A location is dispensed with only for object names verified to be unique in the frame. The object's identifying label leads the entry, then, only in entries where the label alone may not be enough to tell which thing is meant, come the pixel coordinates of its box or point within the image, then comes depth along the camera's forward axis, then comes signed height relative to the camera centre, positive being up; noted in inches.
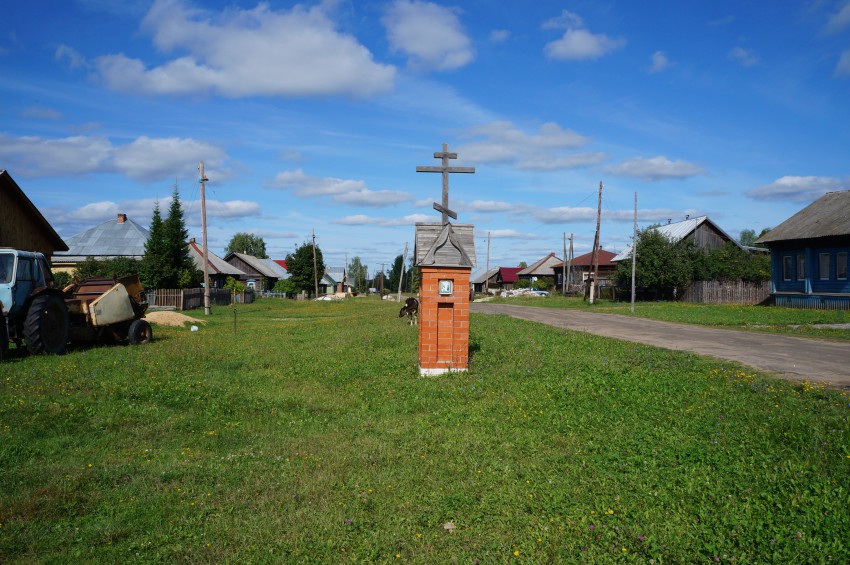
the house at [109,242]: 1901.9 +138.3
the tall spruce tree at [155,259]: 1696.6 +71.3
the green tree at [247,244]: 5482.3 +364.7
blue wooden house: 1135.0 +57.5
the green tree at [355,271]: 5420.3 +134.6
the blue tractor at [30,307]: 545.0 -20.0
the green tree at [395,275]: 5255.9 +78.2
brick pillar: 478.6 -30.0
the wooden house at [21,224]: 924.0 +97.5
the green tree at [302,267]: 3090.6 +87.6
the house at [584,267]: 2785.4 +79.0
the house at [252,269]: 3293.3 +83.7
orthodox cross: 538.3 +101.3
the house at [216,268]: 2375.0 +68.1
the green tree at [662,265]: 1670.8 +51.7
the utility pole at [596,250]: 1676.9 +101.1
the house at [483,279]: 4284.0 +35.0
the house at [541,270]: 3723.9 +85.3
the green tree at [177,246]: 1749.5 +110.4
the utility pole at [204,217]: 1393.9 +153.9
